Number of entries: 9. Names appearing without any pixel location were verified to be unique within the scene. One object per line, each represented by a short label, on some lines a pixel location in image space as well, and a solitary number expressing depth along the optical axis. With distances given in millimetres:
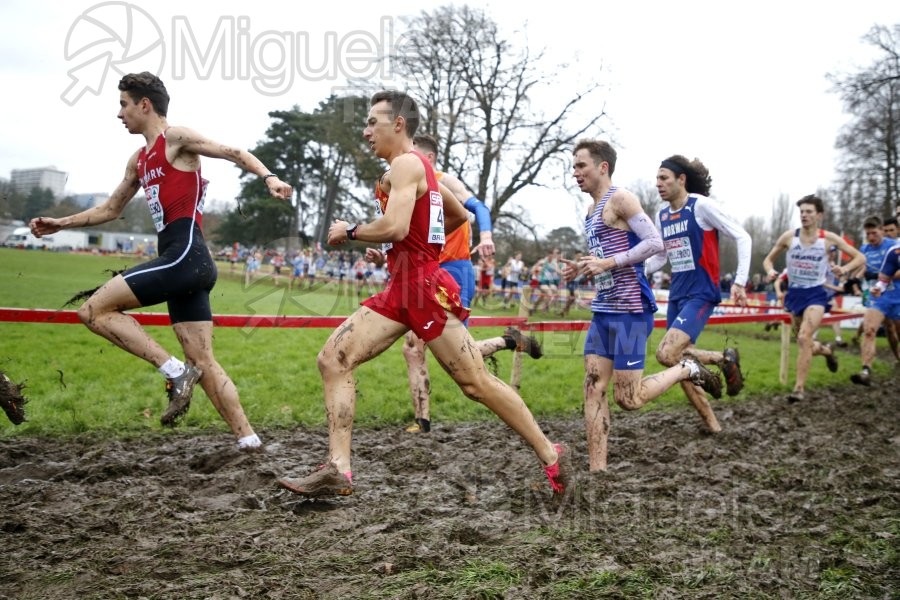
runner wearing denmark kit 4266
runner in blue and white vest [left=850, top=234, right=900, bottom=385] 9859
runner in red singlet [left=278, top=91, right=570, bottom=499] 3648
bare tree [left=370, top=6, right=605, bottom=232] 27609
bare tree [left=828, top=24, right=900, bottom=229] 26125
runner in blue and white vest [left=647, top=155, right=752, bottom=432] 5844
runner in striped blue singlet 4719
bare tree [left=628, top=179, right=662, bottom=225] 50397
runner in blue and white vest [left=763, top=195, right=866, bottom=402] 8531
